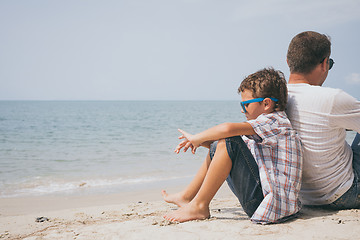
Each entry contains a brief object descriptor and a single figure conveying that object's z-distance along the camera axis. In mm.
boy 2221
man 2248
